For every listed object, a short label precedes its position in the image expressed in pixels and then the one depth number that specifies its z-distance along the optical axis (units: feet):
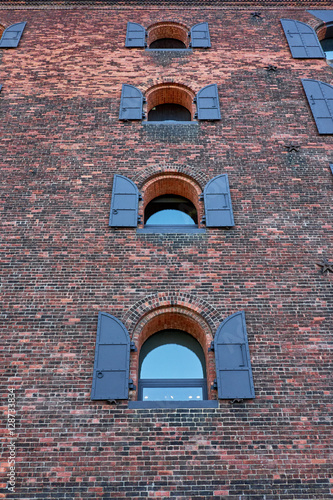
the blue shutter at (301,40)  40.73
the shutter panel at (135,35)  41.52
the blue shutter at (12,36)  41.50
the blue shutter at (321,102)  35.29
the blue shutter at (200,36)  41.29
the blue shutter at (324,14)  44.21
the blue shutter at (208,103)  35.50
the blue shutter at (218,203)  29.75
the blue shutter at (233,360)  23.40
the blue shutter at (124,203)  29.71
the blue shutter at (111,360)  23.32
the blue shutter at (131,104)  35.48
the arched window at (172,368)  24.99
